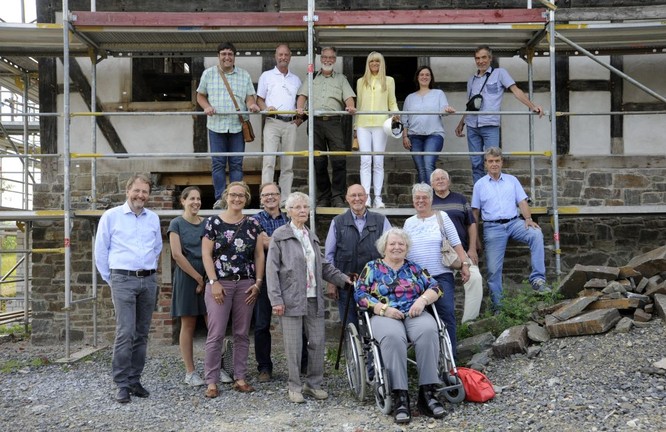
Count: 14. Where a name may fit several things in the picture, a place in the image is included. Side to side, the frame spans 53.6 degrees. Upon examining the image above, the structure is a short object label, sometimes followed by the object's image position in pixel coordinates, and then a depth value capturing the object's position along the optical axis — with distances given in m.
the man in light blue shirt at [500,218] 6.61
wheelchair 4.73
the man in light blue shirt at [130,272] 5.36
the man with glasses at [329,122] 7.14
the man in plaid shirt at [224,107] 7.09
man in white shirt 7.22
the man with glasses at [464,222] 6.11
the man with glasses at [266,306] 5.72
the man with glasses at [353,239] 5.62
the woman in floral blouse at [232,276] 5.36
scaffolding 6.94
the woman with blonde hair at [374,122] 7.13
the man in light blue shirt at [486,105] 7.38
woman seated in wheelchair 4.72
